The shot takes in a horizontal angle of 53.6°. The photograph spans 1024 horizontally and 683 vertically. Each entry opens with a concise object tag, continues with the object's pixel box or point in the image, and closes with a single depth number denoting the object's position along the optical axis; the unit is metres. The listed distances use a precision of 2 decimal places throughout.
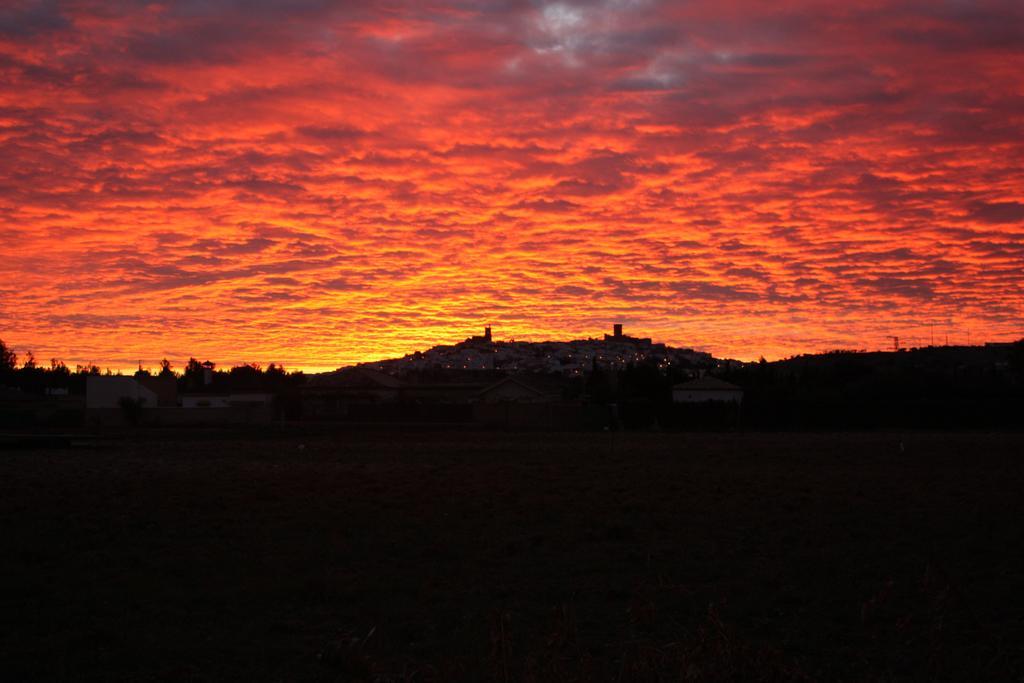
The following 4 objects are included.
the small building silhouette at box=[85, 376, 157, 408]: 88.59
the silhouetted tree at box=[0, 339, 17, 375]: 157.18
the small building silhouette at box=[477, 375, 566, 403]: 87.12
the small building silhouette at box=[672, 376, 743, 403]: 81.69
